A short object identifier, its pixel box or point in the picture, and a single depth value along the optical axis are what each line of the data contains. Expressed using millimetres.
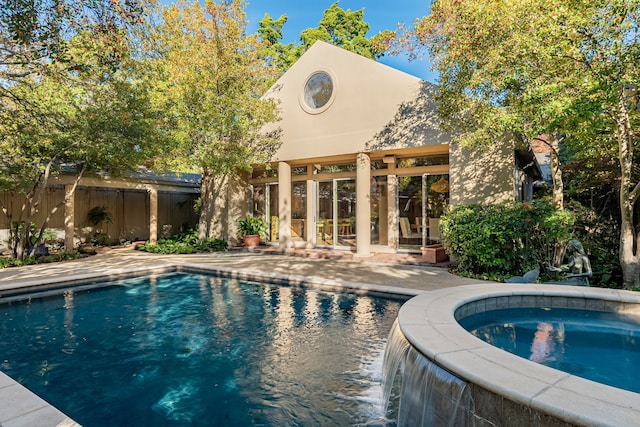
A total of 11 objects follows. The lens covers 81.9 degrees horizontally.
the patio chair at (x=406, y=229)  11633
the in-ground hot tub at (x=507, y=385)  2002
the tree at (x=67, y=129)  9363
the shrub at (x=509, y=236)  7754
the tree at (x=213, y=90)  11570
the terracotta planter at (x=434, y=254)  10000
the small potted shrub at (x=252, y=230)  14227
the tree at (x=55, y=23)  5602
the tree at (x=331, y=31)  27141
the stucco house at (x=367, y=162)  9914
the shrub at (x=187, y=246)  13375
